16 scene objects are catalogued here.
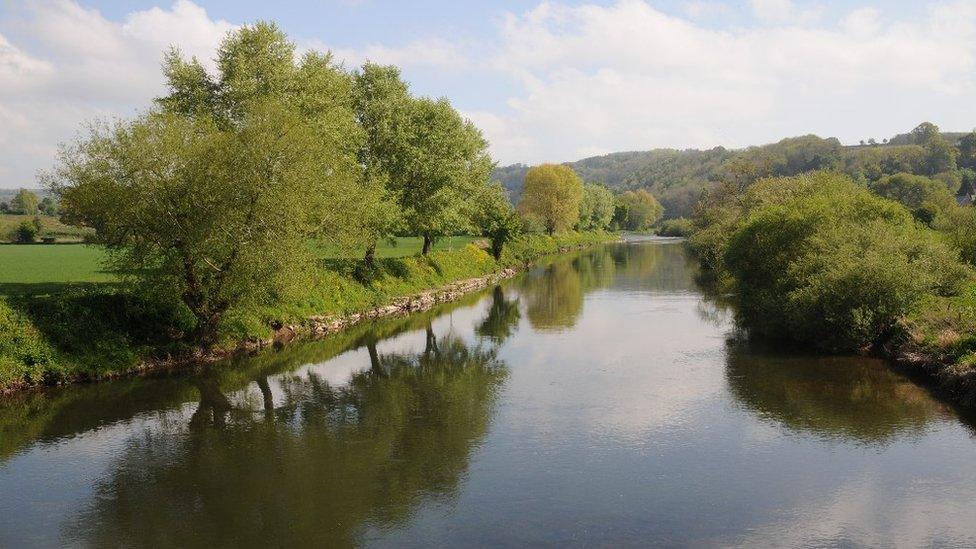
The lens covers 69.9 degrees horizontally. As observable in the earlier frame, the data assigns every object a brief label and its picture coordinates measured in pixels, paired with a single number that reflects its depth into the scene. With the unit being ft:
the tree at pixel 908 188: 314.04
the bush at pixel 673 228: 501.97
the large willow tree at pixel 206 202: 83.56
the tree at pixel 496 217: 201.05
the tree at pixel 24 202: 339.77
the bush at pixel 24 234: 217.15
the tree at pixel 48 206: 360.89
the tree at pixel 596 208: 423.64
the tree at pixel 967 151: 492.95
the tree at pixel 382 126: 146.10
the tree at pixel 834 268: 89.45
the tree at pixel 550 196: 338.13
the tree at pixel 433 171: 152.56
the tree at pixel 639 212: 609.83
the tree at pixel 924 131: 592.23
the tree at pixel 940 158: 466.29
